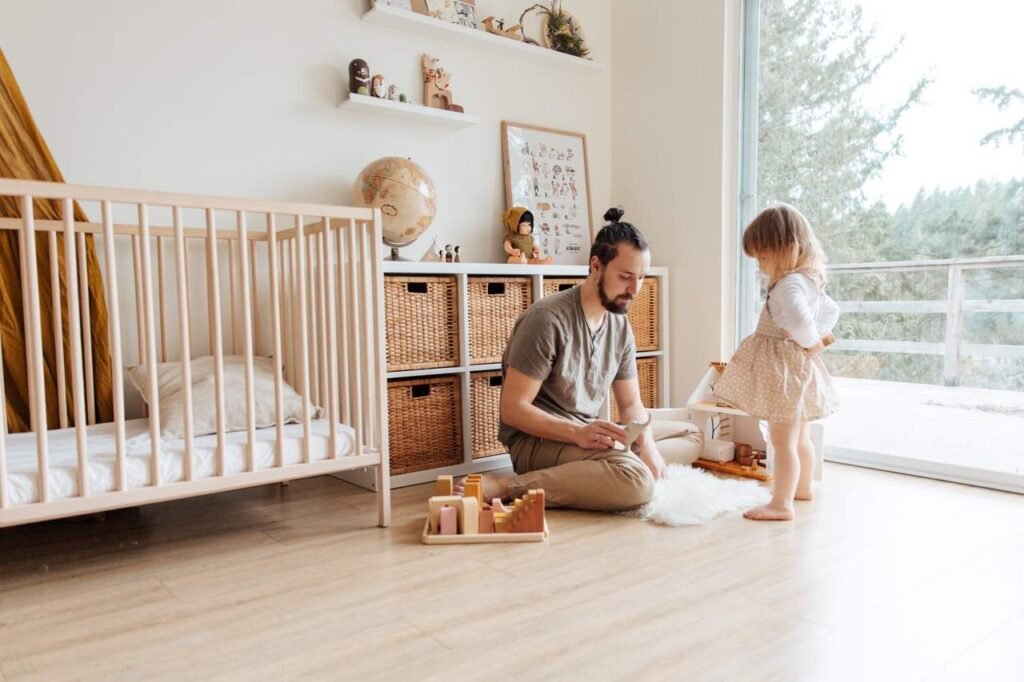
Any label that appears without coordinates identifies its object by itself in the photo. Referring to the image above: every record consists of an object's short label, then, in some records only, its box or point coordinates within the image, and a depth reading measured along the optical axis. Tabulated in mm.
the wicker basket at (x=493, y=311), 2498
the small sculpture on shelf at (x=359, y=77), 2557
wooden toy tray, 1704
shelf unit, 2316
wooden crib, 1401
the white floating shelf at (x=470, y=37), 2623
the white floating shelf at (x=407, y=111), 2555
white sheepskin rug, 1850
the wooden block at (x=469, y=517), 1721
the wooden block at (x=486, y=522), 1741
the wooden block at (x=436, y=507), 1743
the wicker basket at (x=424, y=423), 2330
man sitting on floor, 1896
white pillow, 1800
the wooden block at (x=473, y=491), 1822
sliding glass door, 2242
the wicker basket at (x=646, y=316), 2936
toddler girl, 1906
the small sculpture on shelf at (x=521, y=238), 2814
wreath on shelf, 3137
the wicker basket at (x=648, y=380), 2982
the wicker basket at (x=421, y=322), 2291
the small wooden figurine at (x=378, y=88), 2600
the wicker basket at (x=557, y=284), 2705
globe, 2420
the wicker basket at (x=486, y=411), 2508
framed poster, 3051
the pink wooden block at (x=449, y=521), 1724
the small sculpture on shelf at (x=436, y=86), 2783
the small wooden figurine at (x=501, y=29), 2918
